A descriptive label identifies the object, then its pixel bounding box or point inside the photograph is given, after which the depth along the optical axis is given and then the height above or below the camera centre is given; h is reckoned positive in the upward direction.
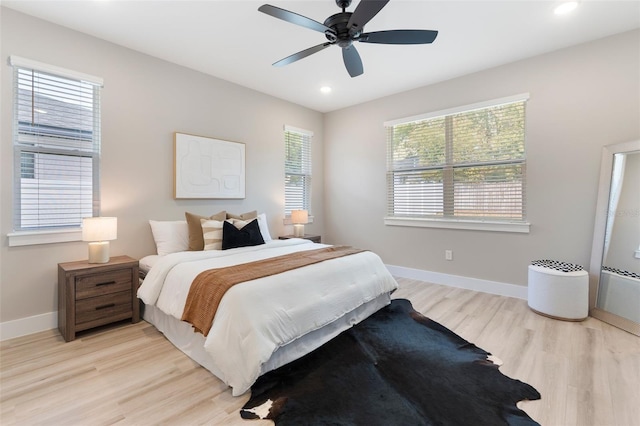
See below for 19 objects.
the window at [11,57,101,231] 2.56 +0.54
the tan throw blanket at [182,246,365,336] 1.97 -0.56
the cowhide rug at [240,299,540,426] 1.60 -1.15
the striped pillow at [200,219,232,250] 3.20 -0.32
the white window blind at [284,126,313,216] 4.90 +0.64
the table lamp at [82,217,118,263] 2.60 -0.28
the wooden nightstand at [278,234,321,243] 4.59 -0.50
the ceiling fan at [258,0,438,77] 1.96 +1.32
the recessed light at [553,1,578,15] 2.40 +1.71
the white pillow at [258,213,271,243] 3.71 -0.29
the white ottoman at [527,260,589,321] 2.80 -0.82
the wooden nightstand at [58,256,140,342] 2.46 -0.81
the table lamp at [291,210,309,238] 4.55 -0.22
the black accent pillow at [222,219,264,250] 3.18 -0.34
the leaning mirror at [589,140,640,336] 2.71 -0.31
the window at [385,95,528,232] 3.52 +0.57
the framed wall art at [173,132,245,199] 3.50 +0.49
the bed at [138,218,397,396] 1.81 -0.77
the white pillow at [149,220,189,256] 3.18 -0.35
